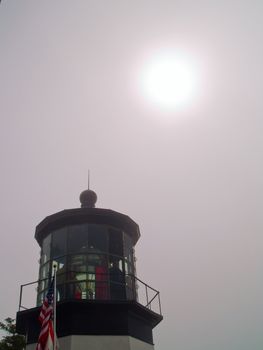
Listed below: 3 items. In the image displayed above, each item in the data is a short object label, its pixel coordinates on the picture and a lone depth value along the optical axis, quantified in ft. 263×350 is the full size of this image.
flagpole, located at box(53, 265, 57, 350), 36.92
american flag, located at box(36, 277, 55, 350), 36.14
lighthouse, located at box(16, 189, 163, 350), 44.29
